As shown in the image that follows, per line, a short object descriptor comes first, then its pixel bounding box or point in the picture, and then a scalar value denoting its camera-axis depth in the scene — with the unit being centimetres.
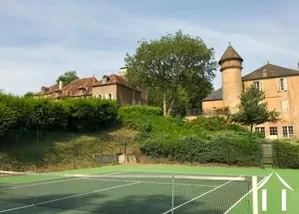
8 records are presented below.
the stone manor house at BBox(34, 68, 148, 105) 5872
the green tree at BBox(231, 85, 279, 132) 3925
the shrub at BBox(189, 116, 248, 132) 4350
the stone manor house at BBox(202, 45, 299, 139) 5028
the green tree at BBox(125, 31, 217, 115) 5125
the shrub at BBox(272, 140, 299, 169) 2694
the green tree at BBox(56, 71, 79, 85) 8419
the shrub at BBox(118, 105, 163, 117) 4227
